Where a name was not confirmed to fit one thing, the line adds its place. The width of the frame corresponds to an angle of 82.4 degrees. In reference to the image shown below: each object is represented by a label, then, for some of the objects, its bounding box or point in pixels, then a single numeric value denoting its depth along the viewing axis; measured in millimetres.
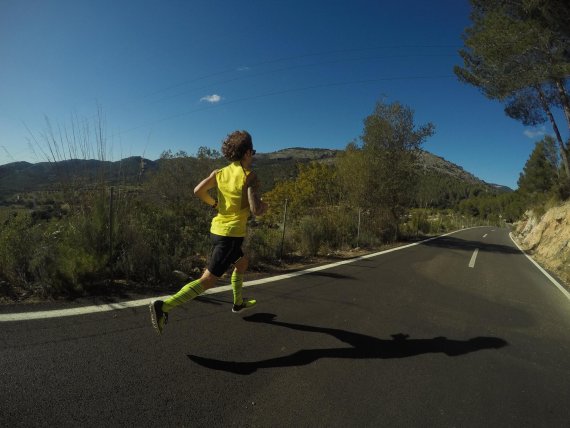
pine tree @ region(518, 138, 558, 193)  49225
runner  3270
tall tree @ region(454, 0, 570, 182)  10250
